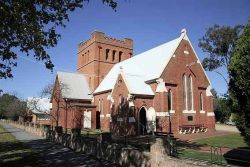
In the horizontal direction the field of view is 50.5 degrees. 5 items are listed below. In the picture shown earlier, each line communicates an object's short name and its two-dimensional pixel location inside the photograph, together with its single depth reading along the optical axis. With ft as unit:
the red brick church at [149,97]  103.77
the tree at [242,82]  35.09
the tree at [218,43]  151.43
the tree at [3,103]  403.67
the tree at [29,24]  36.47
